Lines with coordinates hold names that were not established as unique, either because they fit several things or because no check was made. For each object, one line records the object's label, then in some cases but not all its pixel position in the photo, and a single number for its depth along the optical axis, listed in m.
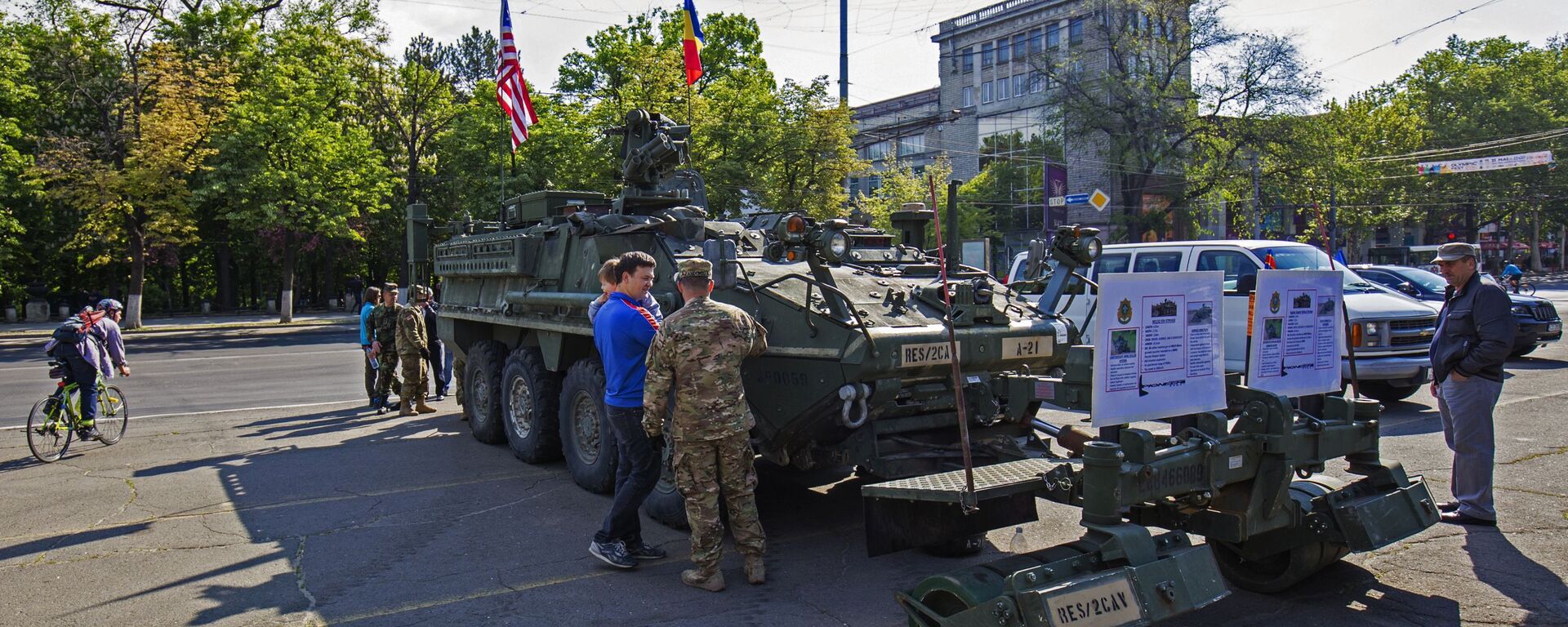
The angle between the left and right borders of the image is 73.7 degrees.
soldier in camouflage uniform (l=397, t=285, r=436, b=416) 12.27
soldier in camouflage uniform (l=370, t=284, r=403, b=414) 12.65
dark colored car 15.15
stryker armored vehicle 6.15
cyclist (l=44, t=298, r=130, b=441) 9.71
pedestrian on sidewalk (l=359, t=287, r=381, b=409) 12.97
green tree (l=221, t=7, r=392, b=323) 31.38
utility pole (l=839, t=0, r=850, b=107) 29.11
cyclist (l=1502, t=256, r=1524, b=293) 26.14
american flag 14.77
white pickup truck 11.16
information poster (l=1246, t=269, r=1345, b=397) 5.17
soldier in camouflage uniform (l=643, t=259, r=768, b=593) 5.43
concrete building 49.97
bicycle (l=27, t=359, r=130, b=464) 9.42
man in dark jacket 6.40
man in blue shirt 5.88
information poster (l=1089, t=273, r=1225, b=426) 4.43
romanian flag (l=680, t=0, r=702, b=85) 17.55
